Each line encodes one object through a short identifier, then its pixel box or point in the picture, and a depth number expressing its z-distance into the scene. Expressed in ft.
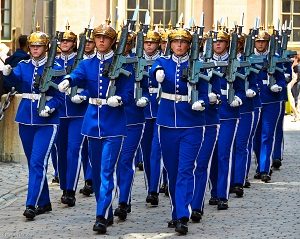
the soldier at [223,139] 46.71
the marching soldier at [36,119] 43.93
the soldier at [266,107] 56.54
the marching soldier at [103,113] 41.04
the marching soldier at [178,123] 41.11
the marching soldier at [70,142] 47.72
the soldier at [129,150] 43.93
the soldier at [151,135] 47.42
